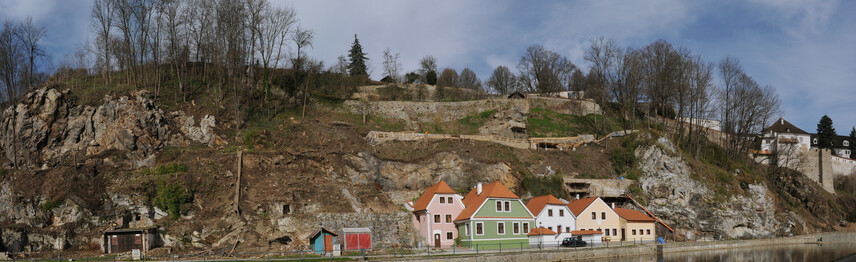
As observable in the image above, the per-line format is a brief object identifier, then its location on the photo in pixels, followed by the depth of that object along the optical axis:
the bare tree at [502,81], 104.44
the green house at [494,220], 44.31
